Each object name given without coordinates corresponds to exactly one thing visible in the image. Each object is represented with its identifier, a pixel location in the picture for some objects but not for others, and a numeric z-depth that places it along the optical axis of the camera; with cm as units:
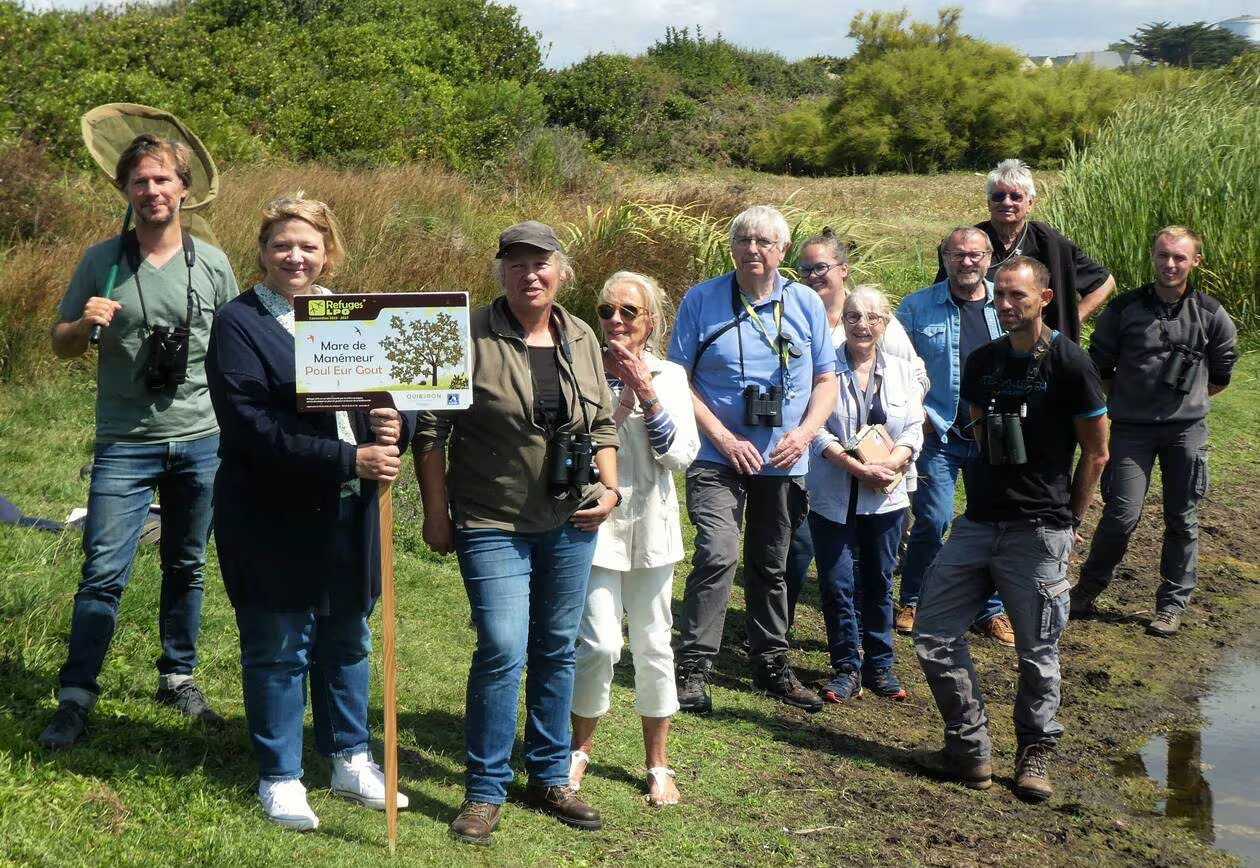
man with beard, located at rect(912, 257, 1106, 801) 576
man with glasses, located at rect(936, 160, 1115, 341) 757
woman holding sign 436
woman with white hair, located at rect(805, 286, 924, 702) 679
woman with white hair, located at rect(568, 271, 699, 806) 526
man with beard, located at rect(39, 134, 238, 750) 494
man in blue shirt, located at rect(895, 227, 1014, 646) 739
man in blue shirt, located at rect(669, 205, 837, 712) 631
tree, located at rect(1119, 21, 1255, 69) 5191
